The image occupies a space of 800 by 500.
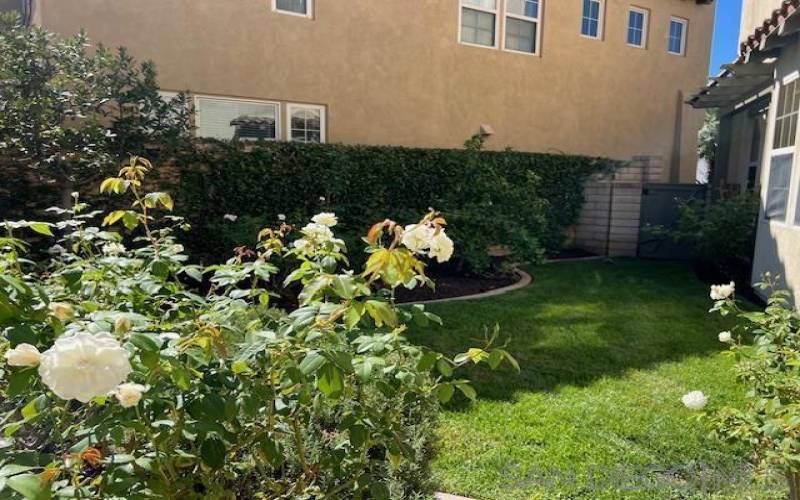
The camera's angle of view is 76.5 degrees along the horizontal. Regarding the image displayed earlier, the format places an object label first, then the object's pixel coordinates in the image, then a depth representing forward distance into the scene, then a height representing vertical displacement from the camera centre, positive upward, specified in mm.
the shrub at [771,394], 2207 -1000
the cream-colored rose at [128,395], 1305 -564
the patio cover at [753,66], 5812 +1908
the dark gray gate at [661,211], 10602 -453
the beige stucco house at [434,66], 8719 +2392
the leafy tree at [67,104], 6016 +860
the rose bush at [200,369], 1364 -623
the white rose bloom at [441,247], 1742 -217
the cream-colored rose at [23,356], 1206 -439
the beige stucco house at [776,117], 6098 +1029
